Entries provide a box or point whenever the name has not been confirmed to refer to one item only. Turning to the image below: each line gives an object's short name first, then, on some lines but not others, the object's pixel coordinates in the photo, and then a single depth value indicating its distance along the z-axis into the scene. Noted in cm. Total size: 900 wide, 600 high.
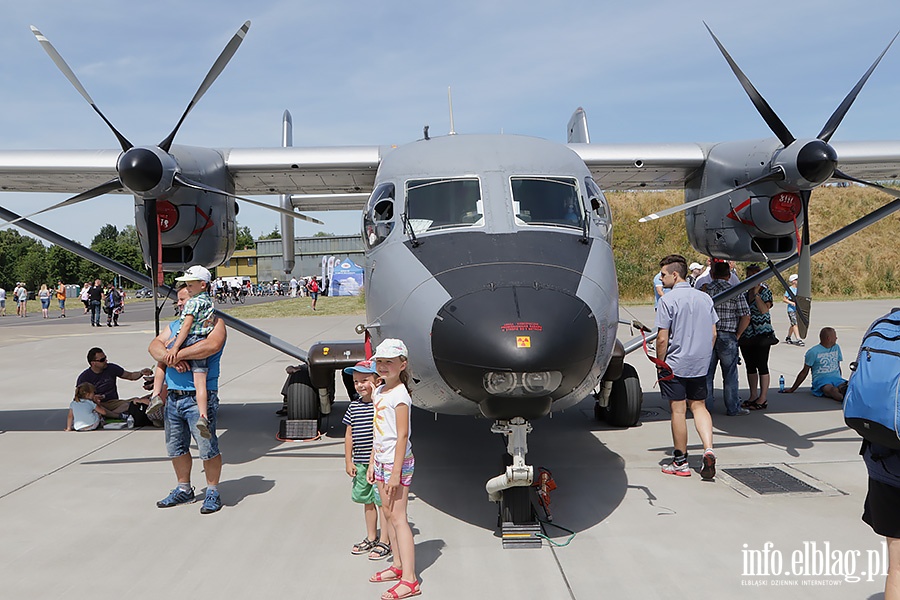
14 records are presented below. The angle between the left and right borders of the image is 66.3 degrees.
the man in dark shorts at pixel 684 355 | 574
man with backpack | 273
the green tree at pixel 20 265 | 8212
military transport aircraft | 412
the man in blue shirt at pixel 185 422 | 515
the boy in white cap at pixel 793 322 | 1603
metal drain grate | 542
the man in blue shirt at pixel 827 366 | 915
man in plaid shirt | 821
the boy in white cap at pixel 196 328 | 517
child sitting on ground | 811
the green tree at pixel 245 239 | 11821
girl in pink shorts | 367
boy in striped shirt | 419
